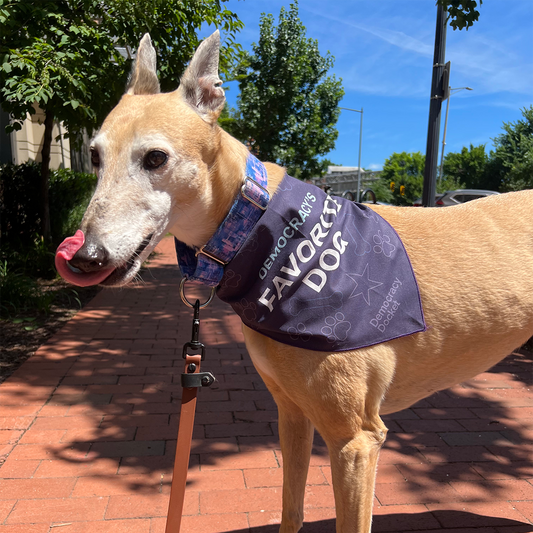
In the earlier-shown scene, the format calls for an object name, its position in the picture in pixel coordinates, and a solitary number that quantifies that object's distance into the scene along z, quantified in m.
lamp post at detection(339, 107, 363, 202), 46.45
